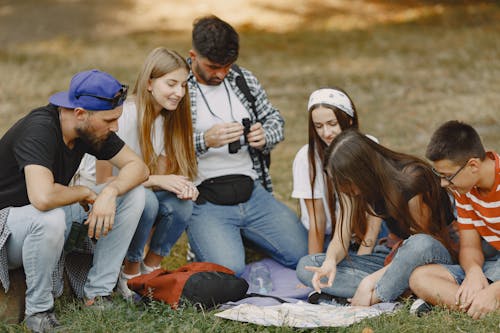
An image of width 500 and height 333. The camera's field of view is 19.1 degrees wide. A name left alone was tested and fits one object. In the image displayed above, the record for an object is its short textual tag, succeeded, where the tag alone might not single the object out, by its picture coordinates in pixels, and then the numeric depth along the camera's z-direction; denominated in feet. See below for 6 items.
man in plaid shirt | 29.96
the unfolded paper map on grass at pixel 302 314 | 22.70
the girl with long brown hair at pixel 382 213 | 24.85
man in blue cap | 22.96
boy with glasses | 23.42
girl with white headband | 28.86
